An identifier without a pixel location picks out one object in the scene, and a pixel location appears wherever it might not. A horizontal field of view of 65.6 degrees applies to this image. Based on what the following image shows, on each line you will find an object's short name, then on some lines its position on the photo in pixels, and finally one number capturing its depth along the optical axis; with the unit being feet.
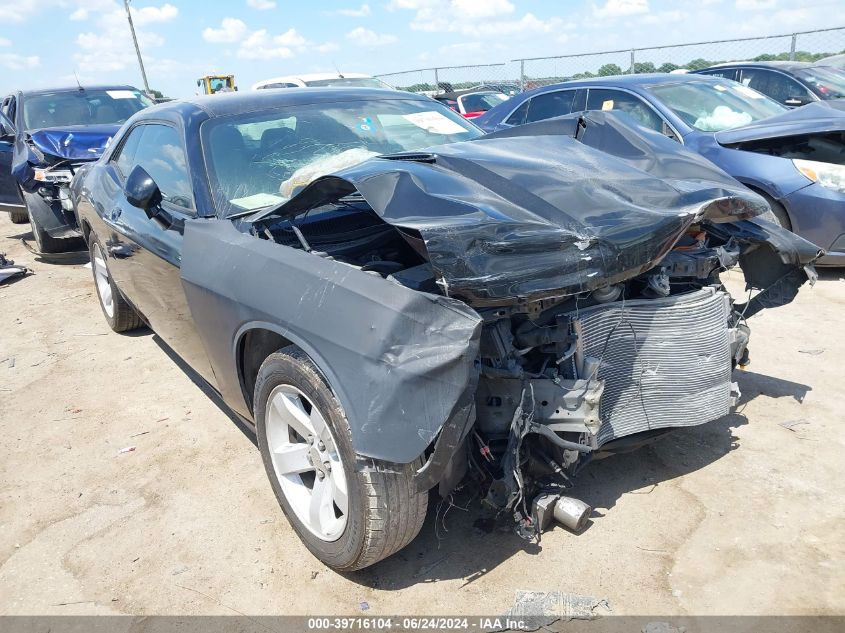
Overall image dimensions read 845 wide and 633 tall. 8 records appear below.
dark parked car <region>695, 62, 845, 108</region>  30.25
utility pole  84.94
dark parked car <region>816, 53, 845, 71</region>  43.16
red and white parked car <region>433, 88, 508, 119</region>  48.39
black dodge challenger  6.93
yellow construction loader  89.35
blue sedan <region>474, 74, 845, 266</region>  17.12
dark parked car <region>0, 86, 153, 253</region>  24.97
